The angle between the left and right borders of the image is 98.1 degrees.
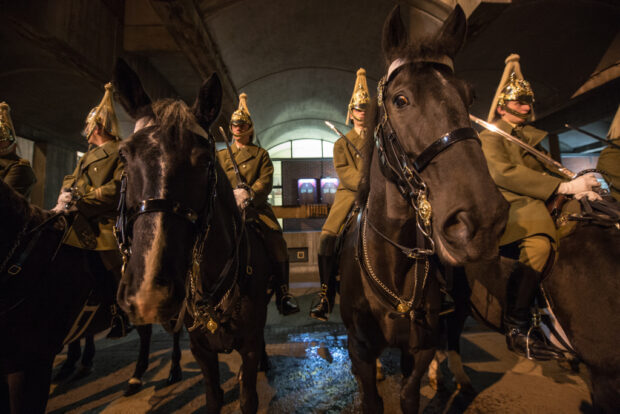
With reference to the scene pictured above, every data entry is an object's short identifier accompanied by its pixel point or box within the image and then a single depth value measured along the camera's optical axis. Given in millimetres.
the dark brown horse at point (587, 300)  1744
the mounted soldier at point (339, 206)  2832
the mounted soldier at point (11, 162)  3418
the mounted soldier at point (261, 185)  2957
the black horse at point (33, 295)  2096
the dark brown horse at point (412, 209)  1048
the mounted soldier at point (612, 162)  2676
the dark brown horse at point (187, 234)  1085
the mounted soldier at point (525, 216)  2092
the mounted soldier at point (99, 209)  2629
